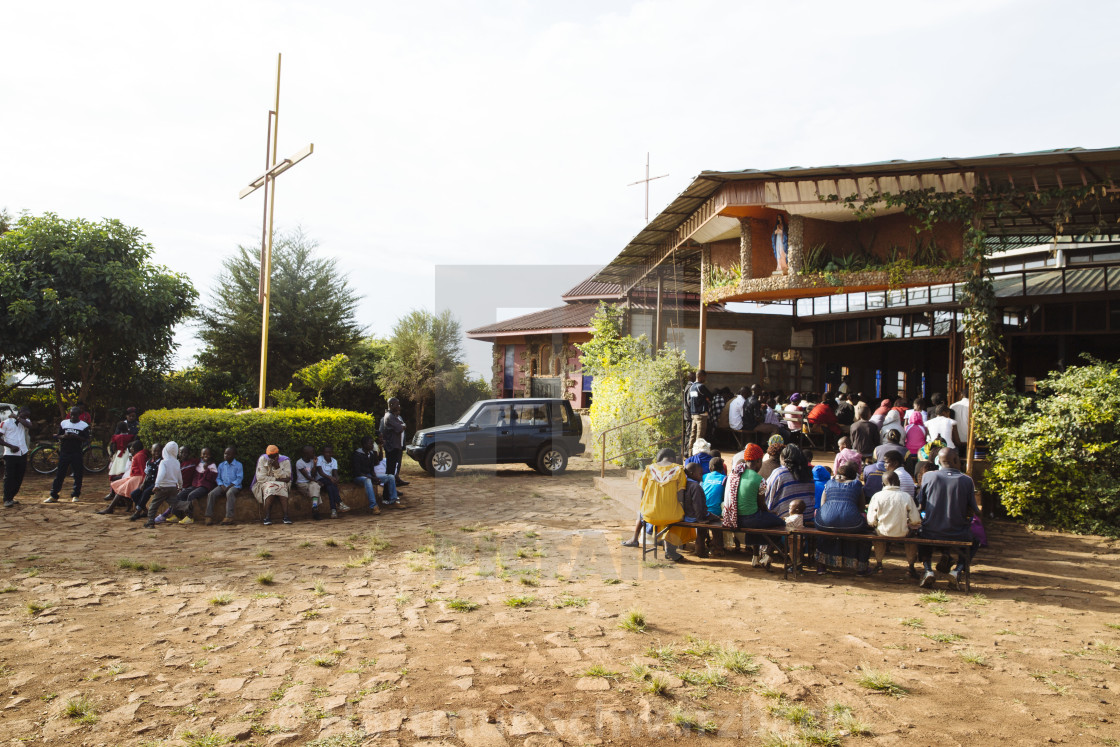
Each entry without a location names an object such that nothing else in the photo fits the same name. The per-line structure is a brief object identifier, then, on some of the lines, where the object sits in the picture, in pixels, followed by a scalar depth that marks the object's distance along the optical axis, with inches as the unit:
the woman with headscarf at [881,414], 465.4
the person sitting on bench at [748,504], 312.0
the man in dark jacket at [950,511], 285.9
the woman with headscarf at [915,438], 428.1
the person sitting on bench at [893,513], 290.4
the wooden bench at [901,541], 279.9
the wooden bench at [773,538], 303.0
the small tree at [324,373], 727.7
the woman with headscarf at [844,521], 297.4
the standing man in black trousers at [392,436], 499.5
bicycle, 577.3
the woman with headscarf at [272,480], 414.6
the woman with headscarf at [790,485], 312.5
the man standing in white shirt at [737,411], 538.0
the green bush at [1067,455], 364.8
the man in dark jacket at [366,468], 451.2
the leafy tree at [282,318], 884.0
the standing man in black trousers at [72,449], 454.0
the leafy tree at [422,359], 1000.2
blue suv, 602.5
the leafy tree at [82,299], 568.1
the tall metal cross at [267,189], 469.7
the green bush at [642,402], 586.2
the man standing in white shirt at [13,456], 439.5
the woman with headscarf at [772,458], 338.0
